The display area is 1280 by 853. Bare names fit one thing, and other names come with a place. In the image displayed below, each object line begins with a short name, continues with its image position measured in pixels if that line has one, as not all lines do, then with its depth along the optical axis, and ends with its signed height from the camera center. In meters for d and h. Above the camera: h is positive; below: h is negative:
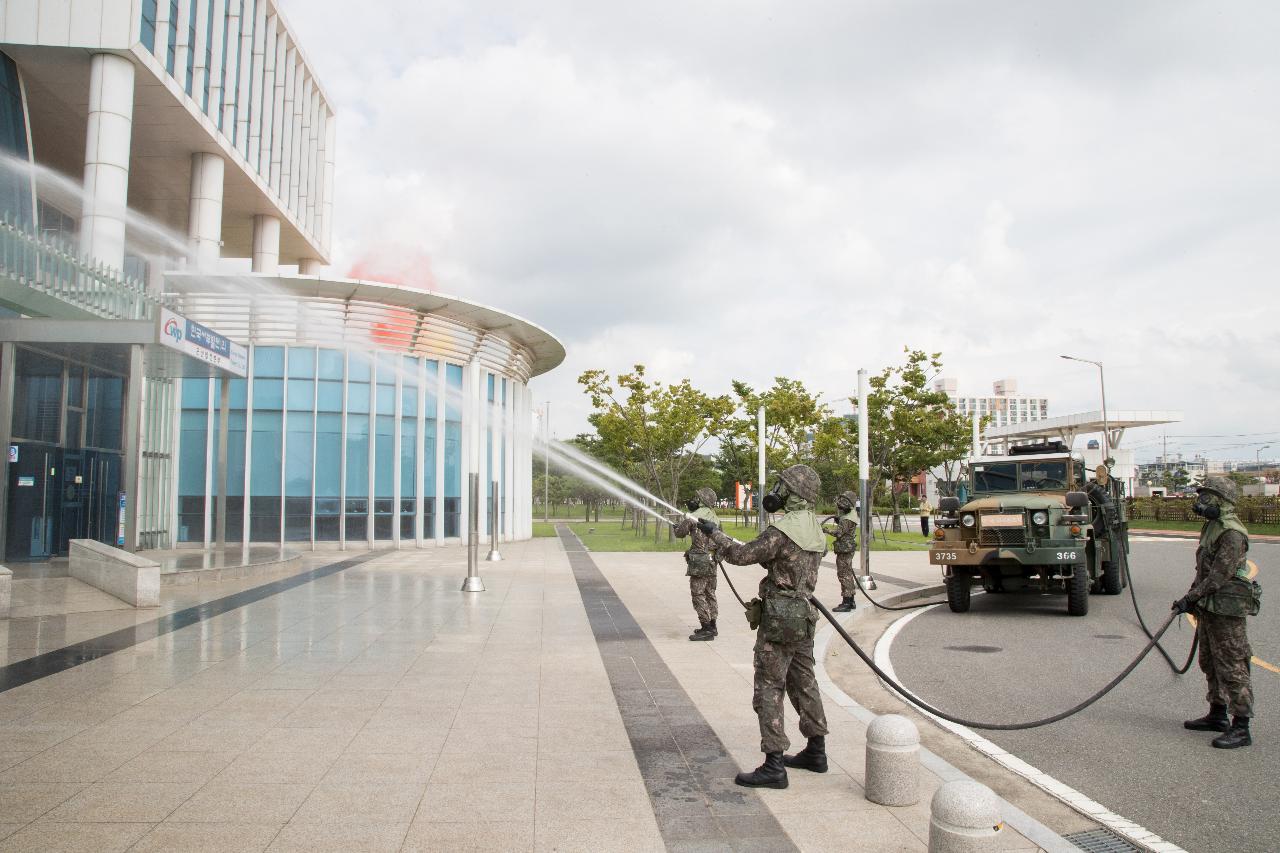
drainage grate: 4.09 -1.76
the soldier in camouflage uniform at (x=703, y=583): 10.17 -1.13
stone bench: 12.00 -1.15
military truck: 11.89 -0.63
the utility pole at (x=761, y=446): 22.15 +1.20
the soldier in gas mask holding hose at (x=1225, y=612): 5.89 -0.91
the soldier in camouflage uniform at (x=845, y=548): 12.70 -0.88
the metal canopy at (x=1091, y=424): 48.75 +3.91
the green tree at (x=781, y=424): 34.38 +2.81
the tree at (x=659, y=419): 30.25 +2.69
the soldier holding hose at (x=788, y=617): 5.02 -0.76
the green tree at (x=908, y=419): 34.59 +2.95
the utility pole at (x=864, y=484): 14.88 +0.11
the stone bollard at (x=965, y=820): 3.45 -1.38
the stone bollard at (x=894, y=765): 4.53 -1.50
